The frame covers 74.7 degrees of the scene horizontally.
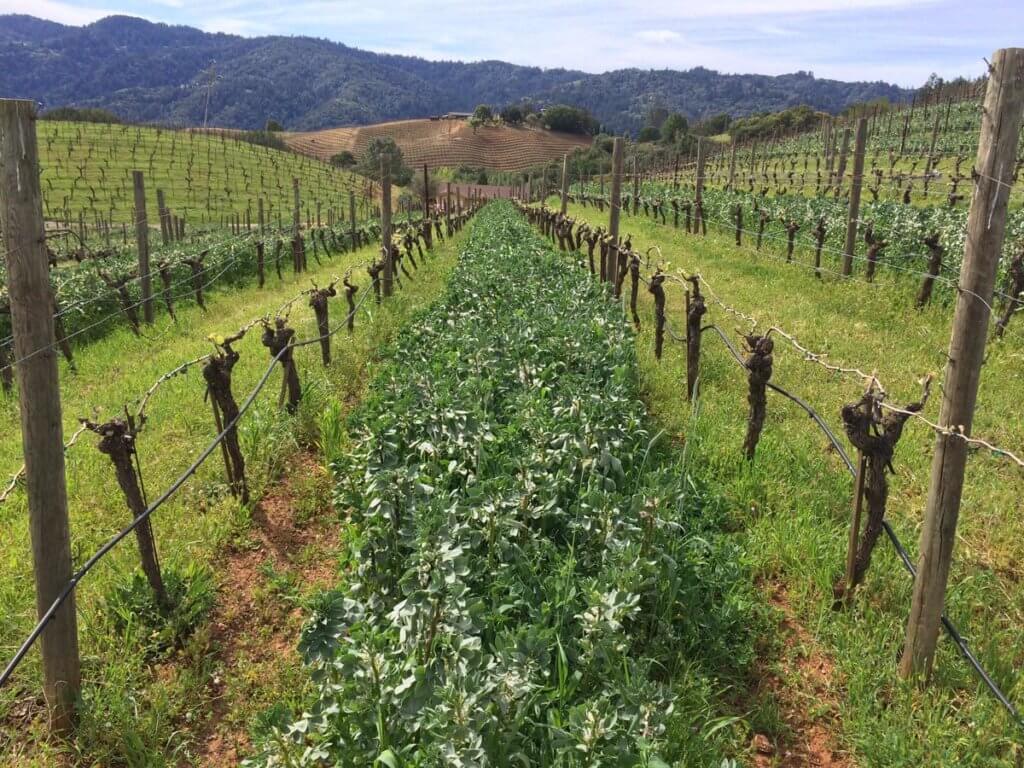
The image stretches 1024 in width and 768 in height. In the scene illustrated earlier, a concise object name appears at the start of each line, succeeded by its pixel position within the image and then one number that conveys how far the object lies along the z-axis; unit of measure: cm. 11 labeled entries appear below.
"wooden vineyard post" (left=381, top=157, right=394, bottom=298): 1354
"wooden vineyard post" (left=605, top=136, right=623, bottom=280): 1159
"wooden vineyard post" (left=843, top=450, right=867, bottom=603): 384
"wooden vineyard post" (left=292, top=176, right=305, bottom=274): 2153
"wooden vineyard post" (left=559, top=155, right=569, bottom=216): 2036
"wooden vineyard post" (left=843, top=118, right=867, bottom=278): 1246
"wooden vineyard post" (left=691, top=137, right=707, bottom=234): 2097
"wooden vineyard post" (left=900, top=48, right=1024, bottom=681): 295
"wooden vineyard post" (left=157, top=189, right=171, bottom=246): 2512
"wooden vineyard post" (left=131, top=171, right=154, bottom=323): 1274
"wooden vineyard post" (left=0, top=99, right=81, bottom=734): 295
